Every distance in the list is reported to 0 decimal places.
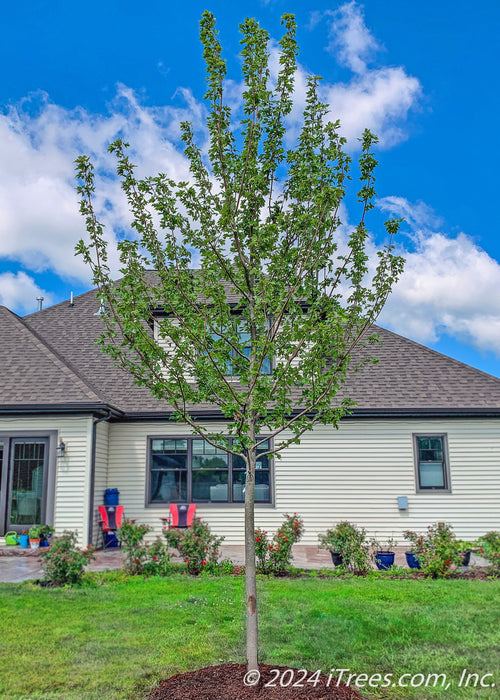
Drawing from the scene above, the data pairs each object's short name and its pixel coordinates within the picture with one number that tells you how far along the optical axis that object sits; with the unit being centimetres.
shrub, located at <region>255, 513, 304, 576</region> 848
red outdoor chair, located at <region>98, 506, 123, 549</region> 1144
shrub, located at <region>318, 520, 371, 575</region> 852
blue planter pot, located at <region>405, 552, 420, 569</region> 915
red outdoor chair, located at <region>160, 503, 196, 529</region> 1154
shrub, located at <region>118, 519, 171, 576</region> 847
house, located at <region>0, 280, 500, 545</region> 1215
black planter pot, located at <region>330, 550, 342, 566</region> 884
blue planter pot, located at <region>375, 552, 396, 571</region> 905
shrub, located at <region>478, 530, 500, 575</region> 848
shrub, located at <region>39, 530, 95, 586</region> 767
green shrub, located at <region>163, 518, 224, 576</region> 864
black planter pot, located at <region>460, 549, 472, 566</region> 908
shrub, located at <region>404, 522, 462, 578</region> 830
